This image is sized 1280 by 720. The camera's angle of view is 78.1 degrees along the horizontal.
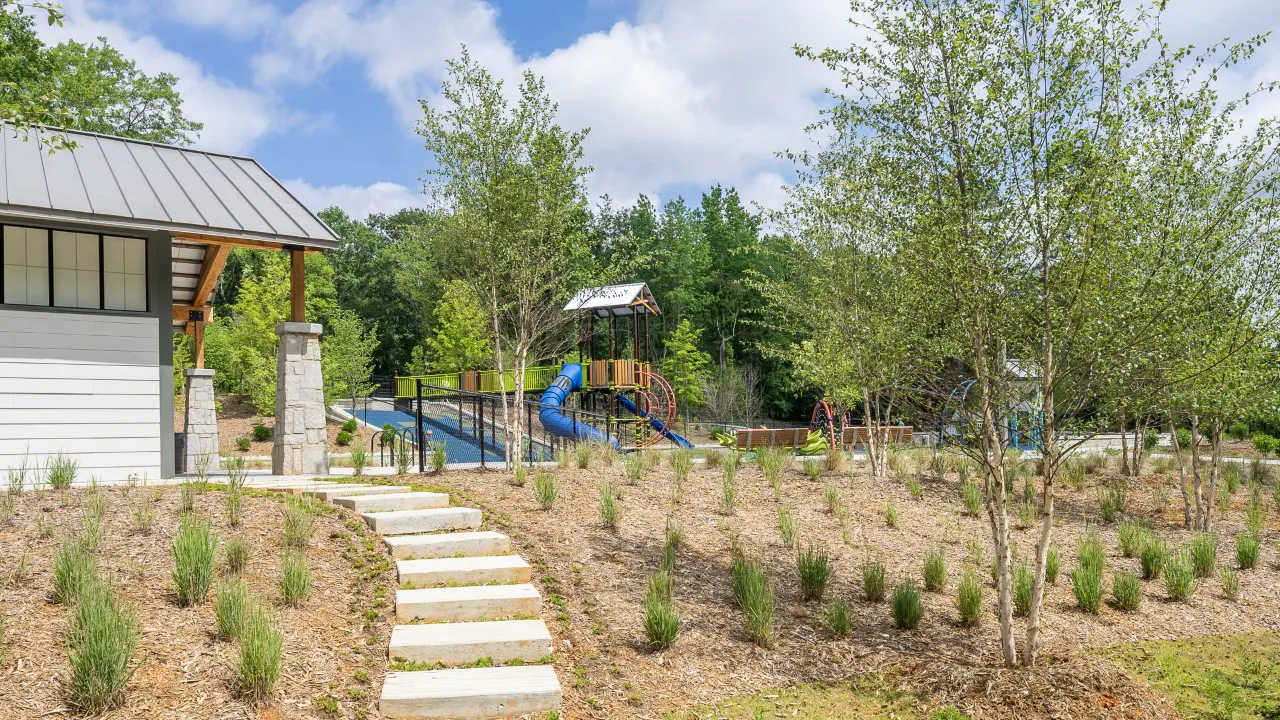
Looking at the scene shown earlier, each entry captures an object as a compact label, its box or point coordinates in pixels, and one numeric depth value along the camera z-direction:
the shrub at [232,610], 4.06
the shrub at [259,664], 3.64
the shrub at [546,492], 7.29
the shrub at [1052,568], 6.70
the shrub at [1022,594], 5.80
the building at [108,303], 8.04
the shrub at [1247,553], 7.53
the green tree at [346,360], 23.75
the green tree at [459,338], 27.78
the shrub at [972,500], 8.96
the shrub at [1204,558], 7.32
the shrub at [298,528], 5.46
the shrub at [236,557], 4.88
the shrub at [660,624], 4.75
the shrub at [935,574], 6.27
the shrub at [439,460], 9.10
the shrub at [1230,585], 6.72
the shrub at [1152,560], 7.05
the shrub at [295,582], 4.63
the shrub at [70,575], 4.23
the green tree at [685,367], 31.75
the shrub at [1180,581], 6.49
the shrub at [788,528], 7.12
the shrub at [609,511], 6.95
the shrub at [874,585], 5.97
